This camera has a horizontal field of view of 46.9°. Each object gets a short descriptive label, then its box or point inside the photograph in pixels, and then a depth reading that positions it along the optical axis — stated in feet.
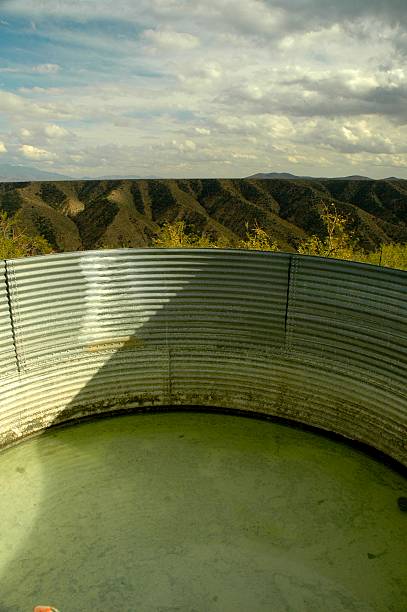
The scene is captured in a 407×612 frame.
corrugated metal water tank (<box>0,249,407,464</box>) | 27.40
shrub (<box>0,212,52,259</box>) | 65.06
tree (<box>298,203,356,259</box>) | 62.38
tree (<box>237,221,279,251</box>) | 67.41
